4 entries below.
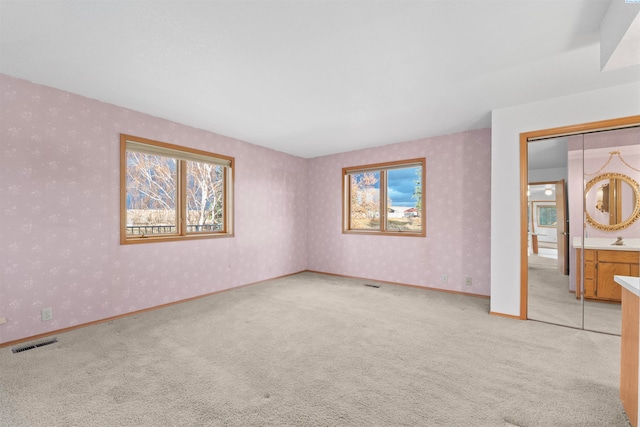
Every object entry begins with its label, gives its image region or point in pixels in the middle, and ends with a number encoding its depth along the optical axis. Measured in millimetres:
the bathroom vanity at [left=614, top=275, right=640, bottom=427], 1637
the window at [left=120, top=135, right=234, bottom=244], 3703
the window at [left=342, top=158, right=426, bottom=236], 5219
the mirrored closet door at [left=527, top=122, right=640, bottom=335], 2938
